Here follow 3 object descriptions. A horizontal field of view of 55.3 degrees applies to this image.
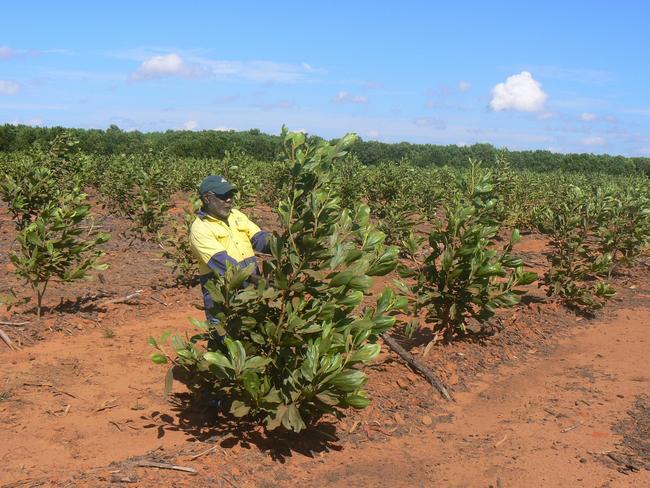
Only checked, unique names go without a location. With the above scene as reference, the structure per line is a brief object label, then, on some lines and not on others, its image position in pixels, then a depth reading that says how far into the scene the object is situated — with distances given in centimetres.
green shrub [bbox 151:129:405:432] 348
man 399
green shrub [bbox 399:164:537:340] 550
